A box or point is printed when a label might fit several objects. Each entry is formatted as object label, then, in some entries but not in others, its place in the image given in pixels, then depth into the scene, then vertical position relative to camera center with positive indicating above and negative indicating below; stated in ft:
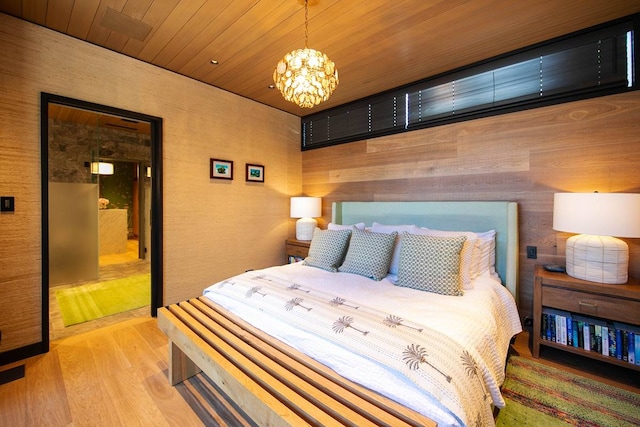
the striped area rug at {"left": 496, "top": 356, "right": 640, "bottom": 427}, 5.10 -3.88
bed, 3.51 -2.10
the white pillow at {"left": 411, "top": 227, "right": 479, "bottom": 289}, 6.89 -1.20
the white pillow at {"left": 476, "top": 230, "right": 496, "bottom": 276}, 7.79 -1.23
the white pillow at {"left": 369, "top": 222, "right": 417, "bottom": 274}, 8.07 -0.73
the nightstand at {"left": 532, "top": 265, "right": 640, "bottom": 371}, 6.00 -2.23
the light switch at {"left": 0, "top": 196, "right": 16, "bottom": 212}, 6.78 +0.10
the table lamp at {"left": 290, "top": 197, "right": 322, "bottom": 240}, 12.51 -0.17
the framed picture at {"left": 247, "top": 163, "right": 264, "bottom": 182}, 11.93 +1.61
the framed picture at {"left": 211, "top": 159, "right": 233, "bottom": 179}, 10.79 +1.61
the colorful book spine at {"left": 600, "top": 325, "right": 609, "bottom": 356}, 6.35 -3.02
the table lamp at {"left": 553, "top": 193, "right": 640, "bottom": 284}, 6.00 -0.43
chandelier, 5.55 +2.76
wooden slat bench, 3.32 -2.45
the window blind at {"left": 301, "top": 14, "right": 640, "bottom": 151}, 6.85 +3.84
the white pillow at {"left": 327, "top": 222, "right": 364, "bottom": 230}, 9.90 -0.63
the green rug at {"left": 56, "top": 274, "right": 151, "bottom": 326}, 9.87 -3.71
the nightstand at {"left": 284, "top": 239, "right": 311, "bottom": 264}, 12.21 -1.85
